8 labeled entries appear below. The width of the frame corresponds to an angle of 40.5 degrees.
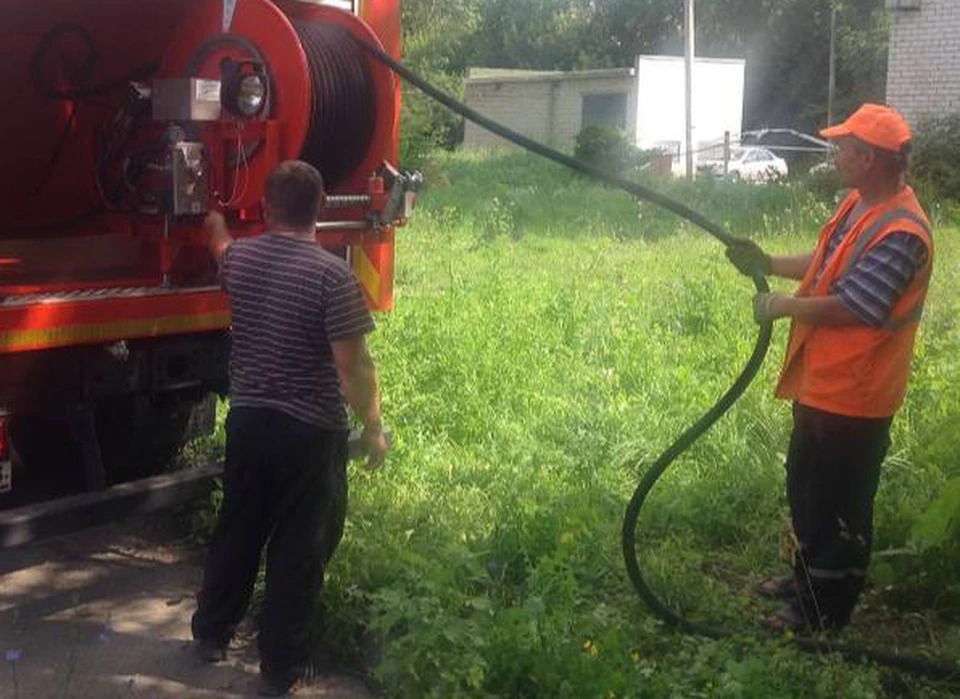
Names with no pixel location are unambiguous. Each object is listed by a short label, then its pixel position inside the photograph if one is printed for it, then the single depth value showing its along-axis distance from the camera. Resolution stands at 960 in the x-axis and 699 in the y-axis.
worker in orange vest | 4.15
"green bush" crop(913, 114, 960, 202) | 17.80
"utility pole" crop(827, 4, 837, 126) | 46.50
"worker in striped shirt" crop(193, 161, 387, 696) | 4.09
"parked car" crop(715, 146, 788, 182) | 33.81
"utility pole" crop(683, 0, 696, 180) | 28.94
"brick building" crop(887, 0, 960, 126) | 19.19
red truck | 4.68
